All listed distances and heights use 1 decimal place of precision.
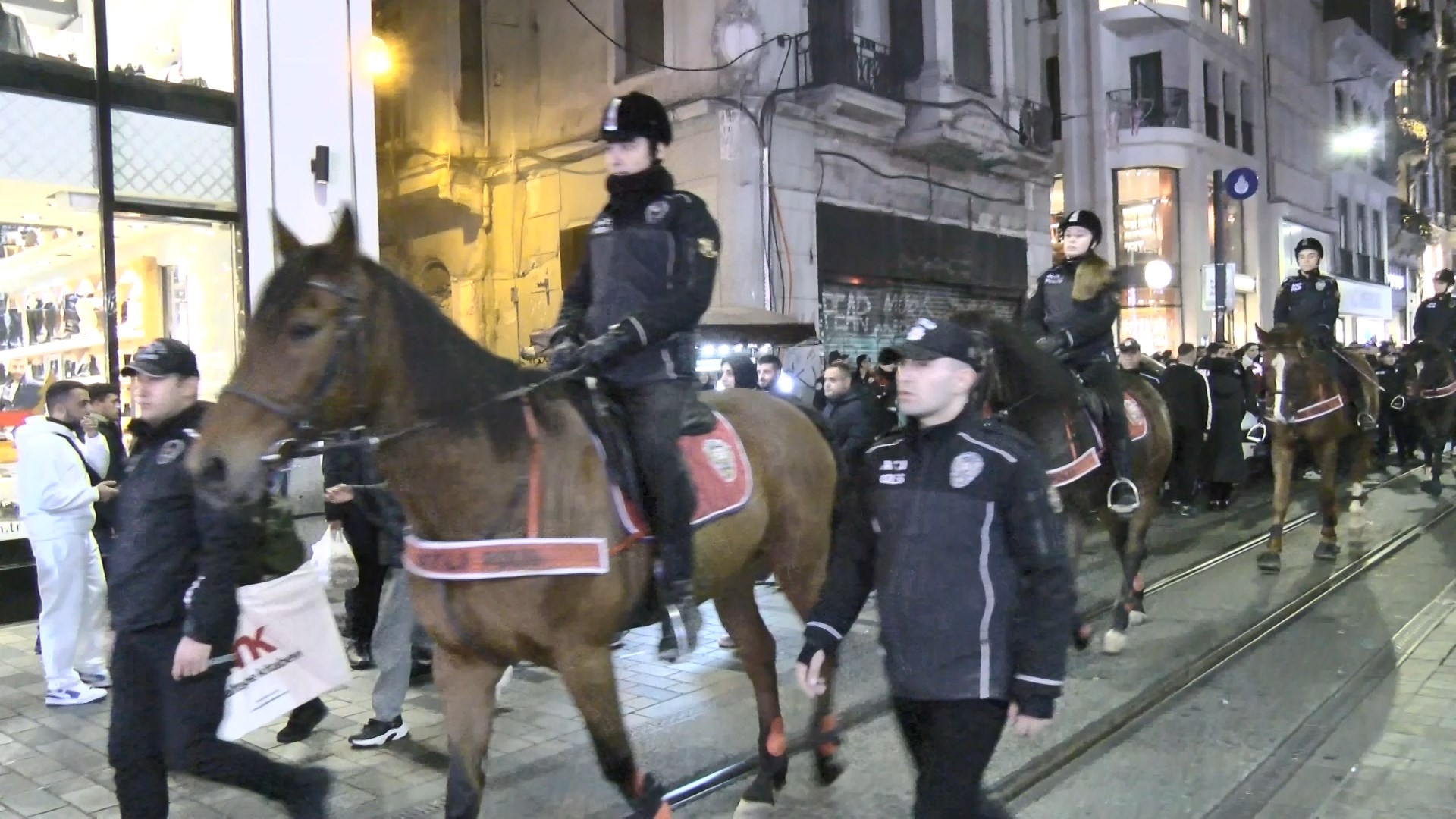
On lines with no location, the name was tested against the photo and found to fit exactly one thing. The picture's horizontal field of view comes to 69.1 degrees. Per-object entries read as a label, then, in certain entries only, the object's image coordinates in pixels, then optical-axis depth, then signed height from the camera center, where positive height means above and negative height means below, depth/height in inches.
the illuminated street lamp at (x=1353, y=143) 1379.2 +327.2
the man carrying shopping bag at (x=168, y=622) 140.9 -27.0
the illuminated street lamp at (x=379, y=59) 450.6 +231.4
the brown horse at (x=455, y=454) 120.6 -4.9
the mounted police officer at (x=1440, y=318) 571.2 +36.8
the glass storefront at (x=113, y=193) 378.0 +87.0
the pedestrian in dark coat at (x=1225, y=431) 538.3 -20.6
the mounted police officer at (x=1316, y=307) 439.5 +34.4
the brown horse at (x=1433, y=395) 549.0 -5.2
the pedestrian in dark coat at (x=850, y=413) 347.9 -3.6
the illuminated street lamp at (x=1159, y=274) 966.8 +110.0
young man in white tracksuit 267.4 -26.7
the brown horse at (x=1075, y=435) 240.8 -11.1
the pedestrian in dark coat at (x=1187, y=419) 531.2 -13.5
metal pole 613.0 +55.9
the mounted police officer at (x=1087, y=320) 279.6 +21.0
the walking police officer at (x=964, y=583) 115.3 -20.4
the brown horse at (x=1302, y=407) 399.9 -7.1
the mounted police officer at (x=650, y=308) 154.5 +15.5
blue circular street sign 673.0 +133.0
